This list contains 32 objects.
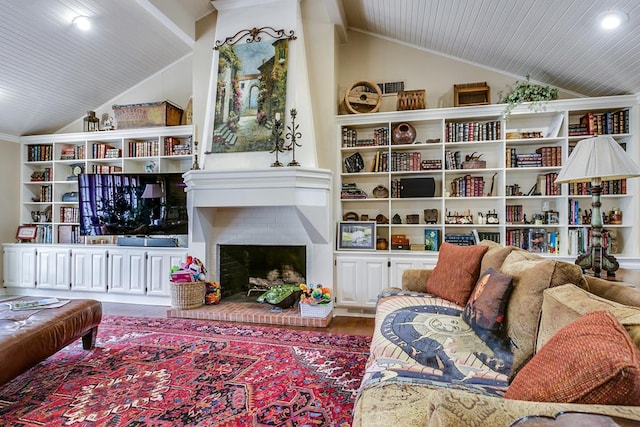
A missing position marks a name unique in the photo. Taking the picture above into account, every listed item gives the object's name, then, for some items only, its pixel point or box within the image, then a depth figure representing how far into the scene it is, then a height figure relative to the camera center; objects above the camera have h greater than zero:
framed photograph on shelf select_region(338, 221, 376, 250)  3.84 -0.20
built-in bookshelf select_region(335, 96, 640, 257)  3.47 +0.48
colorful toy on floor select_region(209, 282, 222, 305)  3.94 -0.88
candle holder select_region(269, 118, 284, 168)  3.53 +0.83
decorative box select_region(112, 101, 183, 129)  4.43 +1.37
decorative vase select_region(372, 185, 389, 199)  3.97 +0.30
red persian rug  1.86 -1.08
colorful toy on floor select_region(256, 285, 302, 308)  3.71 -0.87
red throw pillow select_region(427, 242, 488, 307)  2.35 -0.41
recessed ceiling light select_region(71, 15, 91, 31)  3.40 +1.99
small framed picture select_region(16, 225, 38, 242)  4.83 -0.21
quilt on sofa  1.33 -0.63
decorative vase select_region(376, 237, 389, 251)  3.90 -0.30
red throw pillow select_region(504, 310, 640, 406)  0.71 -0.35
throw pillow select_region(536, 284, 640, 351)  0.95 -0.30
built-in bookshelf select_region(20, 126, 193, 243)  4.55 +0.79
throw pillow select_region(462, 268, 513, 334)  1.71 -0.46
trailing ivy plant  3.42 +1.24
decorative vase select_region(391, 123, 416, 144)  3.86 +0.96
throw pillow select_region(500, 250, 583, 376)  1.44 -0.38
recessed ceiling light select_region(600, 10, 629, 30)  2.35 +1.40
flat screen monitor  4.12 +0.17
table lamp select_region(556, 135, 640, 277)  1.93 +0.27
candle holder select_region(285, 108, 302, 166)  3.50 +0.88
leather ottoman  1.92 -0.75
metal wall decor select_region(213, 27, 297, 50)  3.73 +2.05
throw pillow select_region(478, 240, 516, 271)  2.16 -0.26
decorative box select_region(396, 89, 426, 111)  3.85 +1.34
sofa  0.71 -0.41
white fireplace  3.48 +0.07
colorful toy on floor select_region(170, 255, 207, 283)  3.76 -0.60
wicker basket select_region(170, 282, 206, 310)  3.74 -0.85
